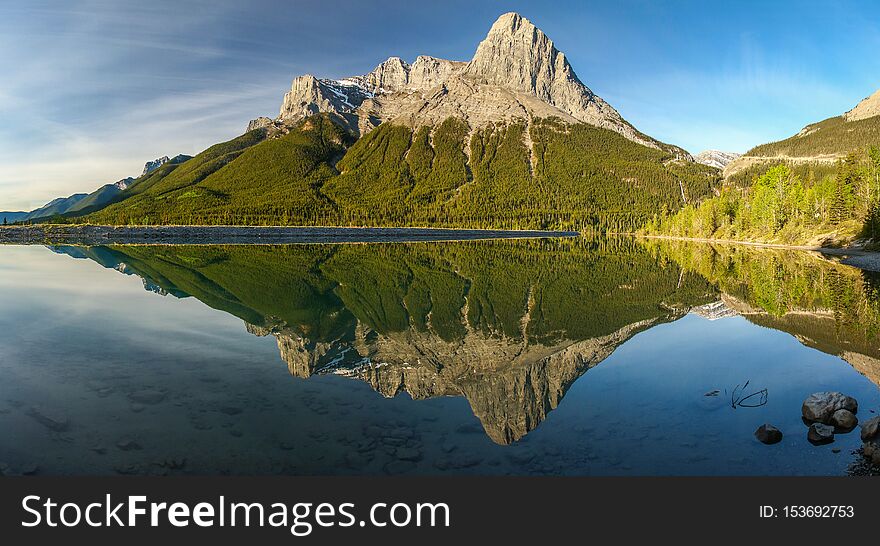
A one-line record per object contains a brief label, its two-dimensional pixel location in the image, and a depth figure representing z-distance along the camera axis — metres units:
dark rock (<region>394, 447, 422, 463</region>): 11.61
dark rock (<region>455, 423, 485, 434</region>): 13.42
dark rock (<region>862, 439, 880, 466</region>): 11.12
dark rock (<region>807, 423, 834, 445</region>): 12.68
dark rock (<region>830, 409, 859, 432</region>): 13.45
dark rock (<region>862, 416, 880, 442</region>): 12.48
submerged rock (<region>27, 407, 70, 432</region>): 12.93
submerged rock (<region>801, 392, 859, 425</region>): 14.09
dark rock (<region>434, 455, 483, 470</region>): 11.23
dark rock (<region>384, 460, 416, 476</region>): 10.86
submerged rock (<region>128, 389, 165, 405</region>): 15.17
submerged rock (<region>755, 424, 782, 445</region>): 12.72
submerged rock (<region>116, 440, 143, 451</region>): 11.74
